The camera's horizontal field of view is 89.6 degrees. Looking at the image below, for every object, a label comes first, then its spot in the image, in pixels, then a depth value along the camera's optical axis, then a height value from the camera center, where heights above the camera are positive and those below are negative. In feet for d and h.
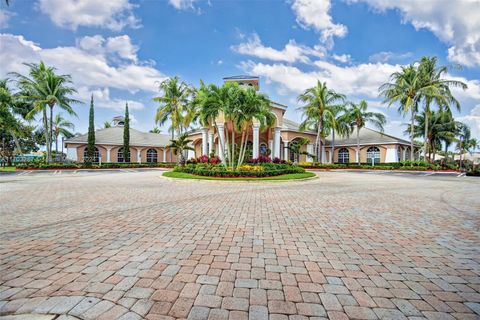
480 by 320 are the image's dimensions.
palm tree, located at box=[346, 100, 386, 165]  104.47 +19.26
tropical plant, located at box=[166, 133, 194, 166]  83.86 +5.53
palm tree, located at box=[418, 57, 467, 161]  87.15 +27.25
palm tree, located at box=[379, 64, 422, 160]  93.15 +28.01
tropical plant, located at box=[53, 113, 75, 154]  138.51 +19.56
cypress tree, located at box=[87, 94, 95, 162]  114.32 +9.86
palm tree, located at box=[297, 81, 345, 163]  100.01 +24.16
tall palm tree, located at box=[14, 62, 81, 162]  95.25 +28.37
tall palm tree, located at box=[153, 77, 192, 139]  103.71 +26.27
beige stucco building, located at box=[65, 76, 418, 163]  91.04 +7.33
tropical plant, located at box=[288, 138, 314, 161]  101.75 +6.07
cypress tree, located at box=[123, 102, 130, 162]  122.42 +10.04
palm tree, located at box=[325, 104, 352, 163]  99.54 +16.61
